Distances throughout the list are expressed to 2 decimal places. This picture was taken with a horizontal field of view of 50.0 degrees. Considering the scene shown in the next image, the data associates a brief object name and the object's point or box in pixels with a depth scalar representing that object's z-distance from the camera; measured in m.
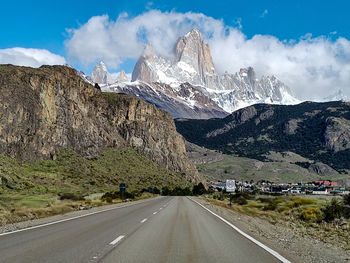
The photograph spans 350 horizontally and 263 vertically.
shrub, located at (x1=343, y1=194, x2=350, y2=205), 44.13
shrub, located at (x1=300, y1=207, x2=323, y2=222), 31.07
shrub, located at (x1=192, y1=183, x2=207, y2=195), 122.81
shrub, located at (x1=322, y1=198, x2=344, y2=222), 29.58
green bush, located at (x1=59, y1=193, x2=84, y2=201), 48.77
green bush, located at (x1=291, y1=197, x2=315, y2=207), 46.84
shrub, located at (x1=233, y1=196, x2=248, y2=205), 59.66
